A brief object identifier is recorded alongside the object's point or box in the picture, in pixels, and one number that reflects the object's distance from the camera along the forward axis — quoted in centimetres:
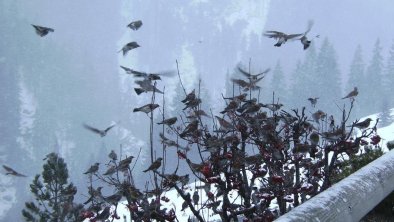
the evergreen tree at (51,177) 1683
